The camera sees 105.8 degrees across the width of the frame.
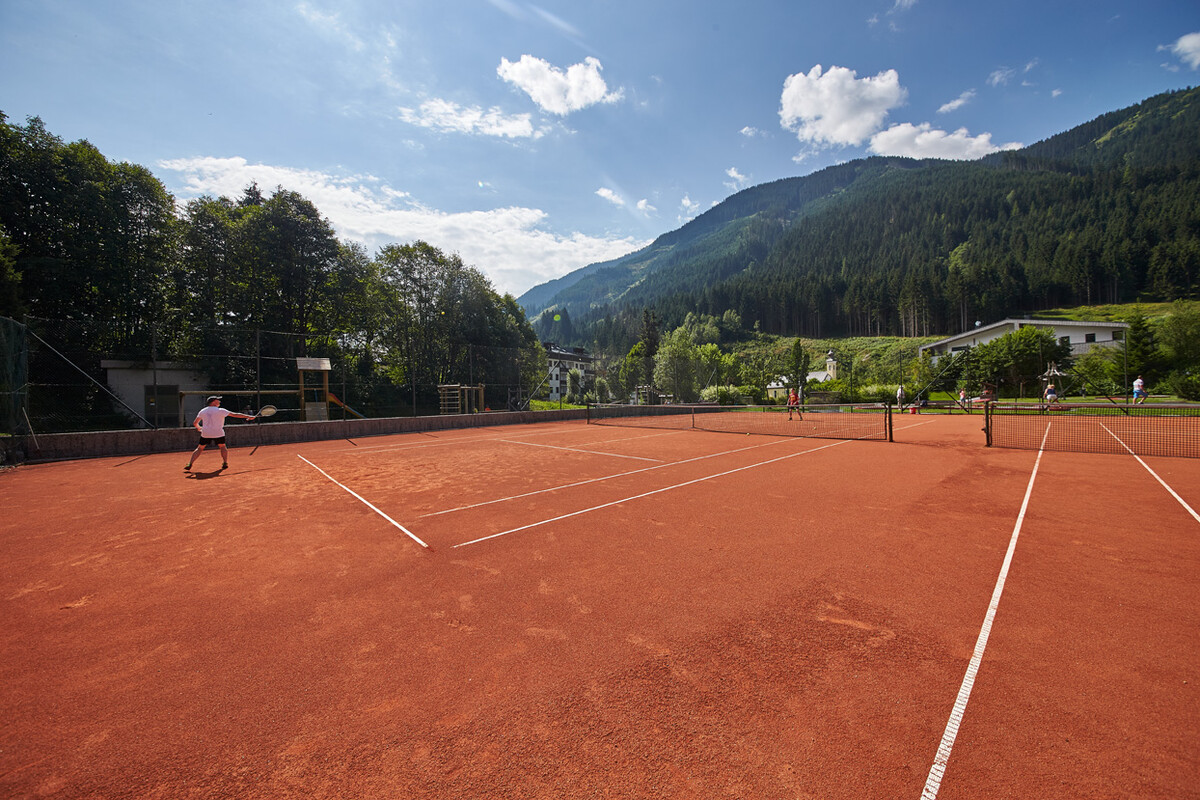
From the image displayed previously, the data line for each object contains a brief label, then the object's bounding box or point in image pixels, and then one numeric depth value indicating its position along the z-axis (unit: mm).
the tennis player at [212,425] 11195
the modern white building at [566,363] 87888
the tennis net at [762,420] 20062
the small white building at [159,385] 21984
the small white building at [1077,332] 47844
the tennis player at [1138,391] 26453
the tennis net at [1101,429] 13711
